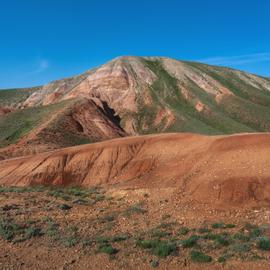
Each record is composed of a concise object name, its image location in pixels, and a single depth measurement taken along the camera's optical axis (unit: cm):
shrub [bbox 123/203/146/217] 1649
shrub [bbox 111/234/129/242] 1283
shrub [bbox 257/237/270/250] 1131
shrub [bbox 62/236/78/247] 1237
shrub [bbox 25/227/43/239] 1343
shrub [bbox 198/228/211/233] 1341
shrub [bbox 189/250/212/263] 1069
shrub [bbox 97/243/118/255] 1162
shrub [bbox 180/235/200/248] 1192
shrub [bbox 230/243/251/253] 1120
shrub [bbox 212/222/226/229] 1389
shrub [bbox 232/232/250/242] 1225
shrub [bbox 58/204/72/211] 1777
